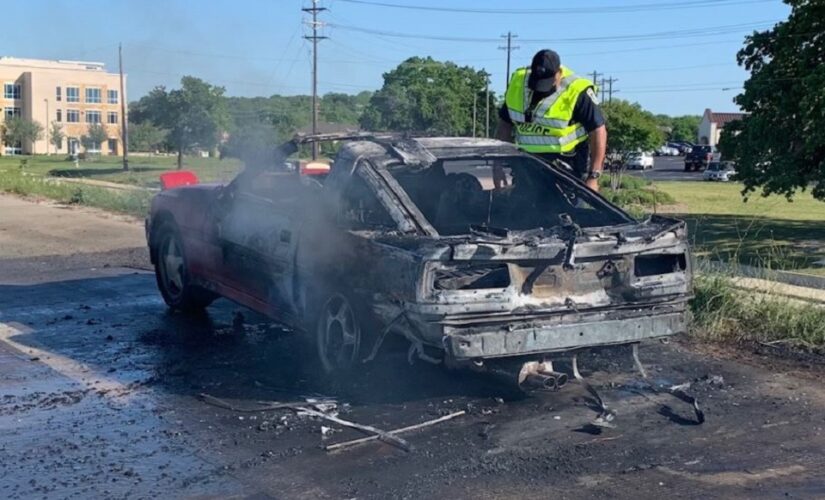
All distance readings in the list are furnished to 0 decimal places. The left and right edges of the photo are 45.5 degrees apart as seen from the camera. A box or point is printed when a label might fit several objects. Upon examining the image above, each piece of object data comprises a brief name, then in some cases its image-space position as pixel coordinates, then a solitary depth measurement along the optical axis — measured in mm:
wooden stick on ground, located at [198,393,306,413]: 5613
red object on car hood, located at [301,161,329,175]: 8104
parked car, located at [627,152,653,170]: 65144
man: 7508
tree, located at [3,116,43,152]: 104625
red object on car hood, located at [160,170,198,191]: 12109
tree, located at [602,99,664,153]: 44688
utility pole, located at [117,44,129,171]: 64356
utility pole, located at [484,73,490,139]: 46900
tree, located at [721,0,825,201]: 16266
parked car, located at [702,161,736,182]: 52062
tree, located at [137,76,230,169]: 61531
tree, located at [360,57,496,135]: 50191
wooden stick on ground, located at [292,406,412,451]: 4934
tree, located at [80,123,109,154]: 107750
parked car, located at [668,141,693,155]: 97812
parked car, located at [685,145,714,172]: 64812
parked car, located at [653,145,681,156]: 97375
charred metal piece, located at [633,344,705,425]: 5402
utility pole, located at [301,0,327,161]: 50044
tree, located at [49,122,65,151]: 108250
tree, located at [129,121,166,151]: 88750
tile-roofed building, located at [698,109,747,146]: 118750
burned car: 5273
